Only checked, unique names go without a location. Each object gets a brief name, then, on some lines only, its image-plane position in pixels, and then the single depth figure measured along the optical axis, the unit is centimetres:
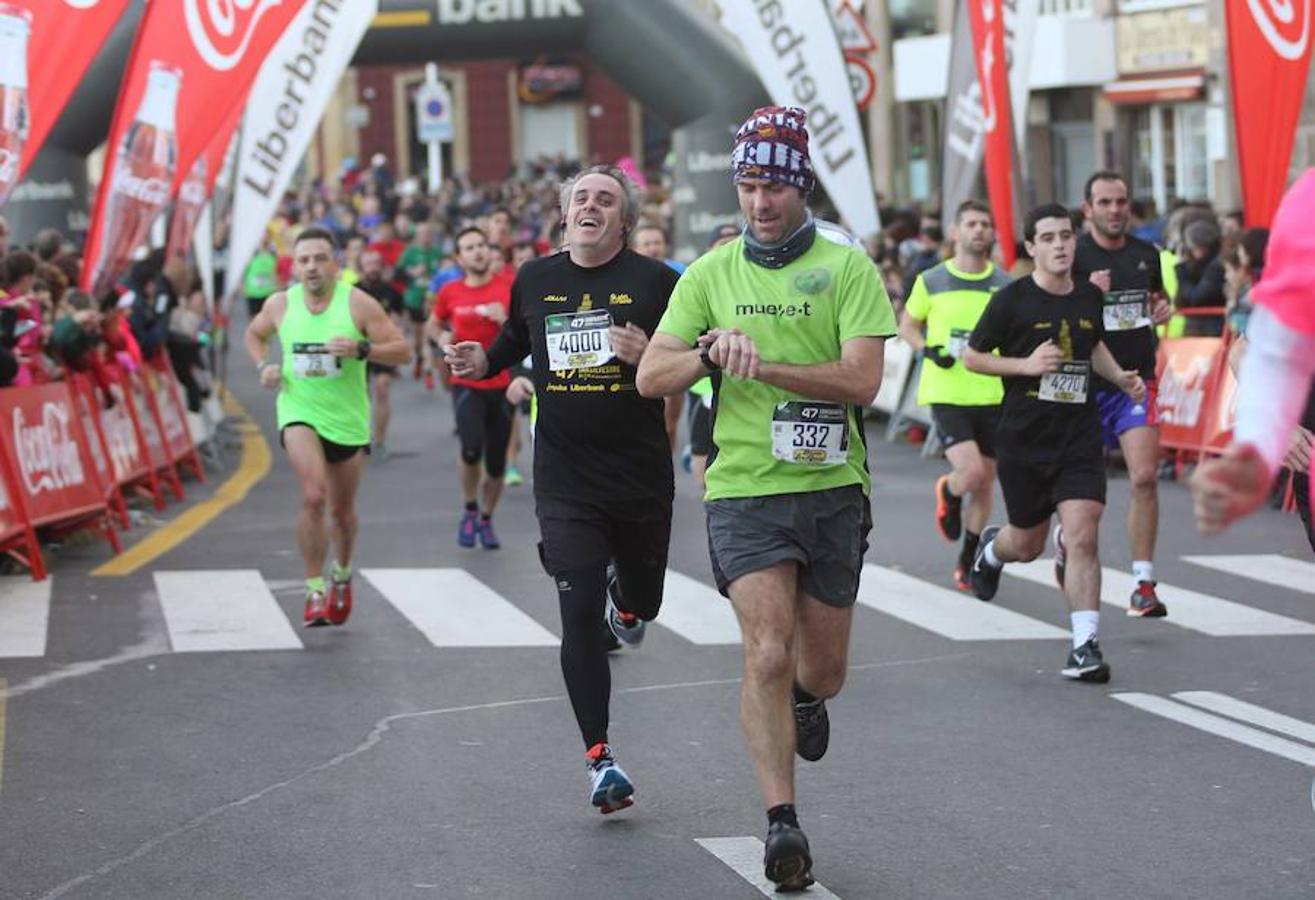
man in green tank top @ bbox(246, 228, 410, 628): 1131
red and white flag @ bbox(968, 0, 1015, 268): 1984
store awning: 3603
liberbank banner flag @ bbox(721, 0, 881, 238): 2173
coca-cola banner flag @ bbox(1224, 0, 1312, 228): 1565
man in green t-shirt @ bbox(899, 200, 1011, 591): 1246
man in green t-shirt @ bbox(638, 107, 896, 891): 662
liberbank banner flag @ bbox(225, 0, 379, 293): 2008
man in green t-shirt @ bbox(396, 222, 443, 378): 2961
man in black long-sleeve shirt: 785
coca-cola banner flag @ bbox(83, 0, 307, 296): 1653
